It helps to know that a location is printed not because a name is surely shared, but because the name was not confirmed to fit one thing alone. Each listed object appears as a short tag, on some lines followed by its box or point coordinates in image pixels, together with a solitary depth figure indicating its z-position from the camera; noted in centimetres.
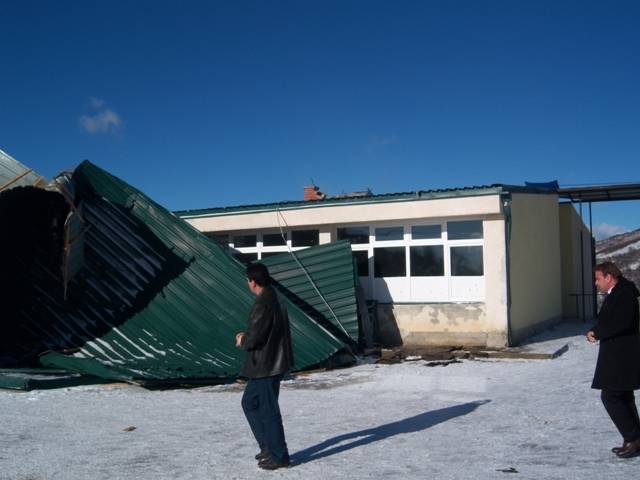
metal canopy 1822
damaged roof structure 1050
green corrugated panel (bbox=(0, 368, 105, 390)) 930
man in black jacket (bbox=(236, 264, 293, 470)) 562
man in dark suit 566
